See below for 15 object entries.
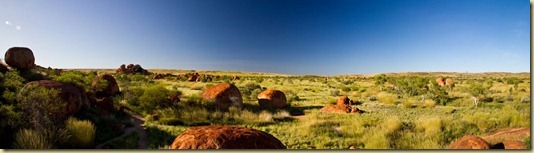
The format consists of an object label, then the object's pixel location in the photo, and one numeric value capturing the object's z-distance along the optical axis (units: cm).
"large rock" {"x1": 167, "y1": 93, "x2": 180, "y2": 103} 1286
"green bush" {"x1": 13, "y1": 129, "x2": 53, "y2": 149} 600
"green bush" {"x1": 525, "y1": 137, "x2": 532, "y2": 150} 552
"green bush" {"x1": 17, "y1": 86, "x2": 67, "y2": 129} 660
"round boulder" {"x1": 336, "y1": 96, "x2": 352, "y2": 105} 1486
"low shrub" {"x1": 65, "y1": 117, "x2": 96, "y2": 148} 685
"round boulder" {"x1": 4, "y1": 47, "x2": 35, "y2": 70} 1383
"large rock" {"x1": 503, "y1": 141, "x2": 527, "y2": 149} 546
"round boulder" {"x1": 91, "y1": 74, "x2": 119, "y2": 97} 1449
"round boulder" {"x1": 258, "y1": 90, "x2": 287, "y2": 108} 1395
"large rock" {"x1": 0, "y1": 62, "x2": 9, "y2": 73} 1278
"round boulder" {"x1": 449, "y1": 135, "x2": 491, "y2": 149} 514
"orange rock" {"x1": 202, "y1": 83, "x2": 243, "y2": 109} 1239
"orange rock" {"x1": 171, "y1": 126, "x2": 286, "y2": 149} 375
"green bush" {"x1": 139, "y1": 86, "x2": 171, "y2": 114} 1176
